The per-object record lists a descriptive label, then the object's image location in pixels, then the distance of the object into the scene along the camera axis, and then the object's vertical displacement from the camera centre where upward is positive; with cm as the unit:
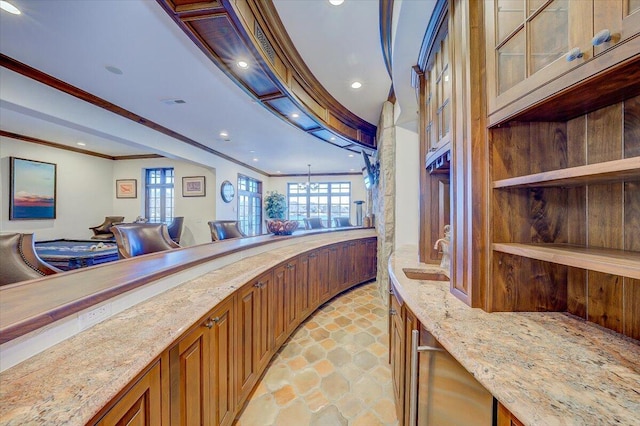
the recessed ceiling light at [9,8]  176 +154
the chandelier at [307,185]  922 +115
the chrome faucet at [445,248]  163 -23
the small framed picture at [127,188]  669 +71
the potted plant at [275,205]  911 +35
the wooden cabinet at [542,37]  62 +56
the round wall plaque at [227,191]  650 +64
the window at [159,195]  665 +52
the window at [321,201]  945 +54
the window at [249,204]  775 +34
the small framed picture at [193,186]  634 +74
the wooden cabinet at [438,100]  136 +74
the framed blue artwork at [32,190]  479 +49
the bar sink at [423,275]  165 -42
